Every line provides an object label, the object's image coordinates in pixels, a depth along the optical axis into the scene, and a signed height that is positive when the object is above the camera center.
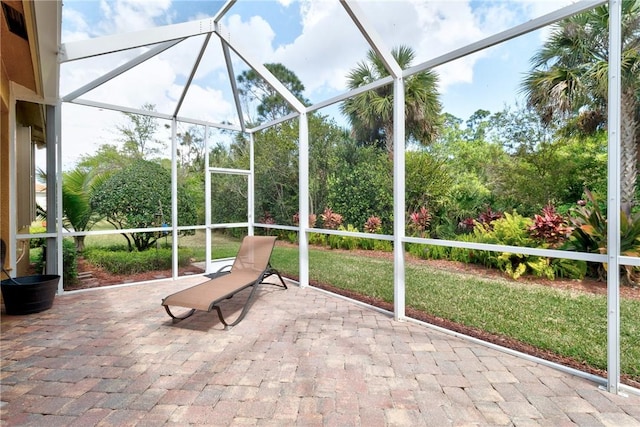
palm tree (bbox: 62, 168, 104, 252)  5.46 +0.24
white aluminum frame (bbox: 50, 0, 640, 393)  2.45 +1.40
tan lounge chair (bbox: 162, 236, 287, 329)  3.76 -0.98
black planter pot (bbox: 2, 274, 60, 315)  4.20 -1.10
